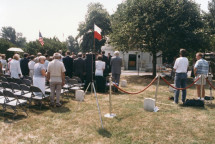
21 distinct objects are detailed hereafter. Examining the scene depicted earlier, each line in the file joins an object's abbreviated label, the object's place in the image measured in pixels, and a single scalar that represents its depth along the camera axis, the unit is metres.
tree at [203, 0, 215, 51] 16.39
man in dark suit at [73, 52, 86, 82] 10.15
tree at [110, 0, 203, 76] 15.13
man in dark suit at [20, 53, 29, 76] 10.32
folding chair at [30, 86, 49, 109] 6.27
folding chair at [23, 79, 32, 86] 7.86
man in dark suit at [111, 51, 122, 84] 9.97
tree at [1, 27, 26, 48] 89.38
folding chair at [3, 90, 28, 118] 5.49
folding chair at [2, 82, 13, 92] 6.85
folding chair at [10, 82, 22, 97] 6.54
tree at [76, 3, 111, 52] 40.12
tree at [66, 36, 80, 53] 93.62
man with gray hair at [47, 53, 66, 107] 6.58
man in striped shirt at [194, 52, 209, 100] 7.62
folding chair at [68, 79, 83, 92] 8.25
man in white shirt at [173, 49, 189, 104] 7.30
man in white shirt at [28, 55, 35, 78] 9.27
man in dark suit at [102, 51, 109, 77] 11.57
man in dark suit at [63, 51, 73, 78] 10.53
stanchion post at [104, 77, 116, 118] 5.98
